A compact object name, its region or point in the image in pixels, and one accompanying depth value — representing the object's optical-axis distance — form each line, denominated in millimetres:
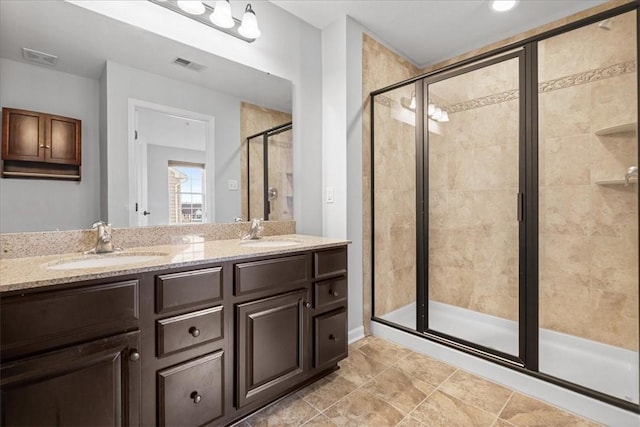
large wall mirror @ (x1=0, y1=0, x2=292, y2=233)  1384
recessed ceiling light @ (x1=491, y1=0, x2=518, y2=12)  2115
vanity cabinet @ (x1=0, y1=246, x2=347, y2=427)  982
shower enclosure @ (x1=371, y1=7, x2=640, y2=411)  1812
